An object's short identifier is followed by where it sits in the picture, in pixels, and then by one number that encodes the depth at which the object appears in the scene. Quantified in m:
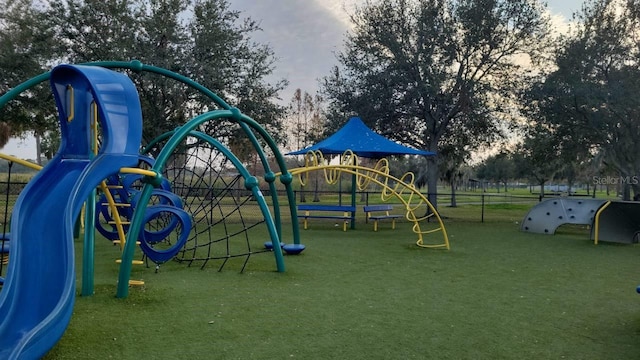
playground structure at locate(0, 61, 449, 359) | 3.58
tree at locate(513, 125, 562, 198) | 17.42
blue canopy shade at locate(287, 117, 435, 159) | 13.91
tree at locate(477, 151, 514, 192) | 71.62
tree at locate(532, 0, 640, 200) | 14.89
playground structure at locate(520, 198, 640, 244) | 11.69
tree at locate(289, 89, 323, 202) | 36.62
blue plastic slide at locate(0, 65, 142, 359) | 3.50
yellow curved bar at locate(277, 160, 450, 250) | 9.45
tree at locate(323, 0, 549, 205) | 16.61
